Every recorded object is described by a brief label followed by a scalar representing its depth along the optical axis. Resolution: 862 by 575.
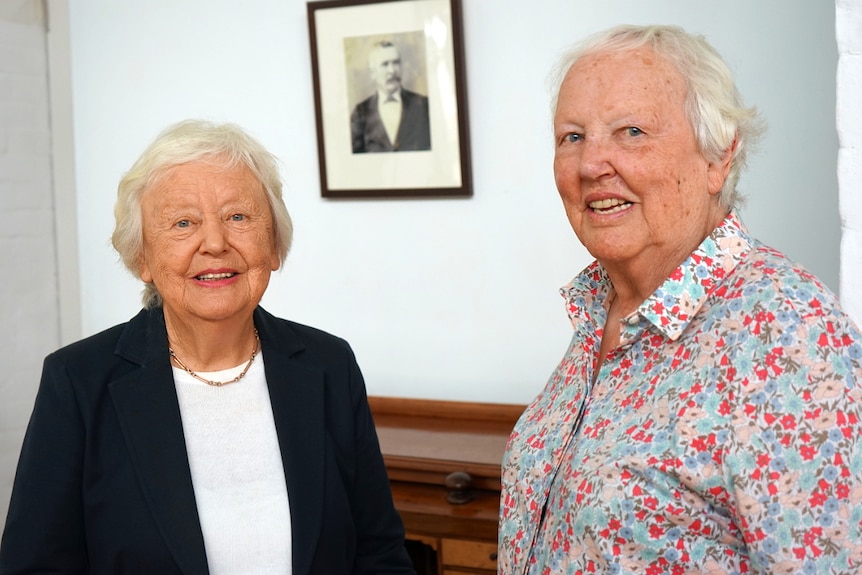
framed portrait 3.20
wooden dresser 2.82
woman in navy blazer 1.73
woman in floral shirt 1.28
